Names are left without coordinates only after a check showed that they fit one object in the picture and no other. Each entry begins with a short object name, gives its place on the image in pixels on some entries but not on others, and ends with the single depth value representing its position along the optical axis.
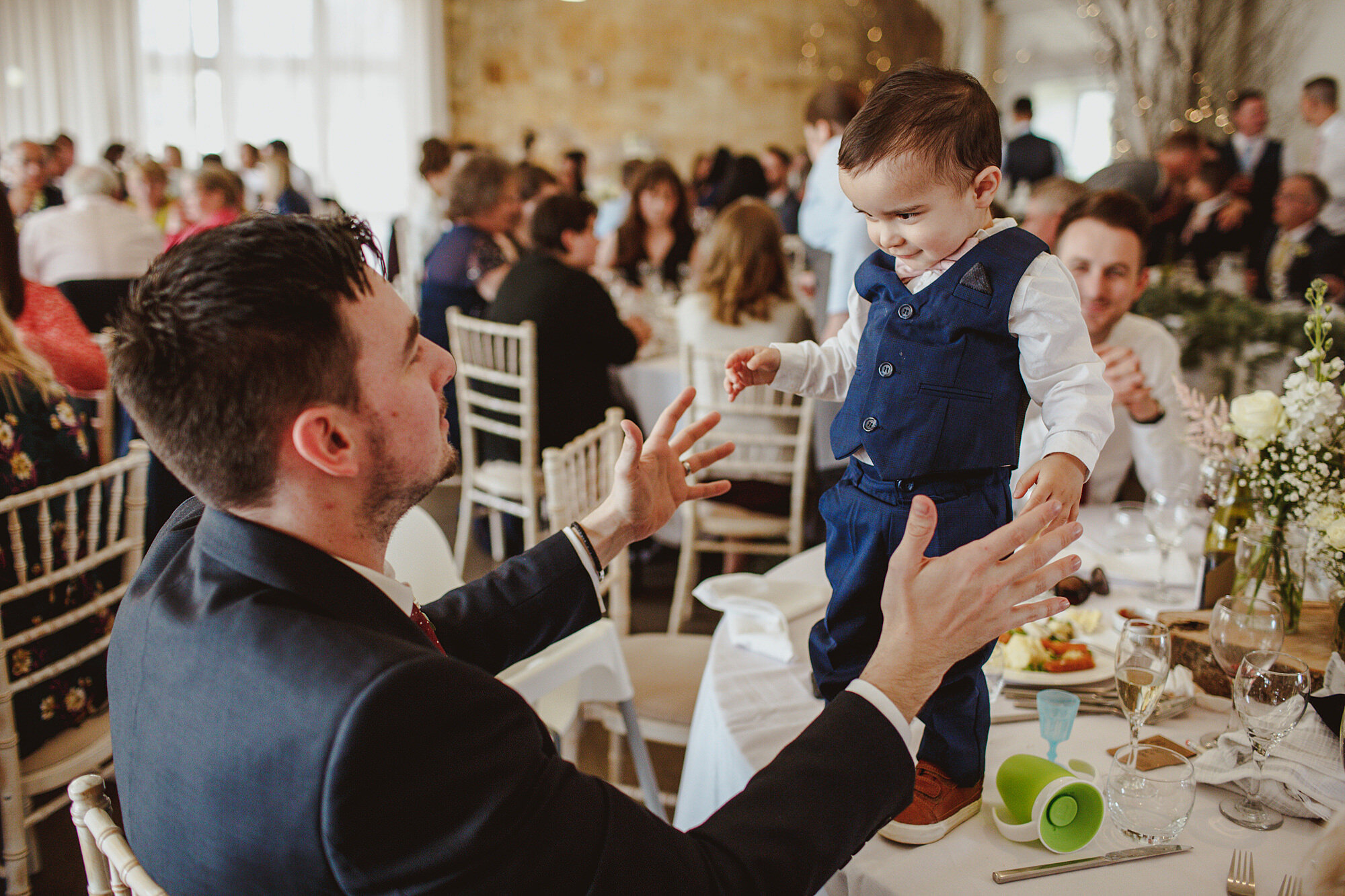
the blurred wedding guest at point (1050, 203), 2.85
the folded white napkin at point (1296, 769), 1.00
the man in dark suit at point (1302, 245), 5.09
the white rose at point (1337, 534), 1.15
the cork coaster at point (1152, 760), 1.03
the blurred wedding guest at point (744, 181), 6.84
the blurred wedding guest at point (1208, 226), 5.97
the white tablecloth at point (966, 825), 0.94
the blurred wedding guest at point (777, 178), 8.01
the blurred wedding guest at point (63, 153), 7.45
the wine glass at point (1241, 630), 1.16
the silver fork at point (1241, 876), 0.91
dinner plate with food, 1.33
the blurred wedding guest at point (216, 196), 4.96
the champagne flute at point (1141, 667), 1.07
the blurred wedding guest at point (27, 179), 6.60
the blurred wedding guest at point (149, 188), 6.32
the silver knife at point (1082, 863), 0.94
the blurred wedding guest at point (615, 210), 5.82
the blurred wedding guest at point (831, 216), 3.23
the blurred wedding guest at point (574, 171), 7.57
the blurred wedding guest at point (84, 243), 4.49
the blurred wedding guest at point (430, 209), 6.04
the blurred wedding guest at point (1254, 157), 6.34
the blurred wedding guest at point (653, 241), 5.13
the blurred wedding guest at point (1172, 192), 5.71
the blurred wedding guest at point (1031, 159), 6.75
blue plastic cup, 1.11
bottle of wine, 1.50
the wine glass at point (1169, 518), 1.68
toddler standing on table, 0.92
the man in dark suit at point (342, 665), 0.68
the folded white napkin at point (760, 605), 1.42
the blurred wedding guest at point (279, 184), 6.79
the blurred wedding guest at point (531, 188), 5.05
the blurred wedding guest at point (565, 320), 3.53
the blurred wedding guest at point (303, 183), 7.94
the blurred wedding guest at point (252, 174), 8.30
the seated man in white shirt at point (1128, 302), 2.09
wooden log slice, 1.26
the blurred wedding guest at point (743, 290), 3.41
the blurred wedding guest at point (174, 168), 8.42
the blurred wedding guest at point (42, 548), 1.78
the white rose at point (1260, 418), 1.33
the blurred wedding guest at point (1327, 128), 6.20
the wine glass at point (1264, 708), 1.02
